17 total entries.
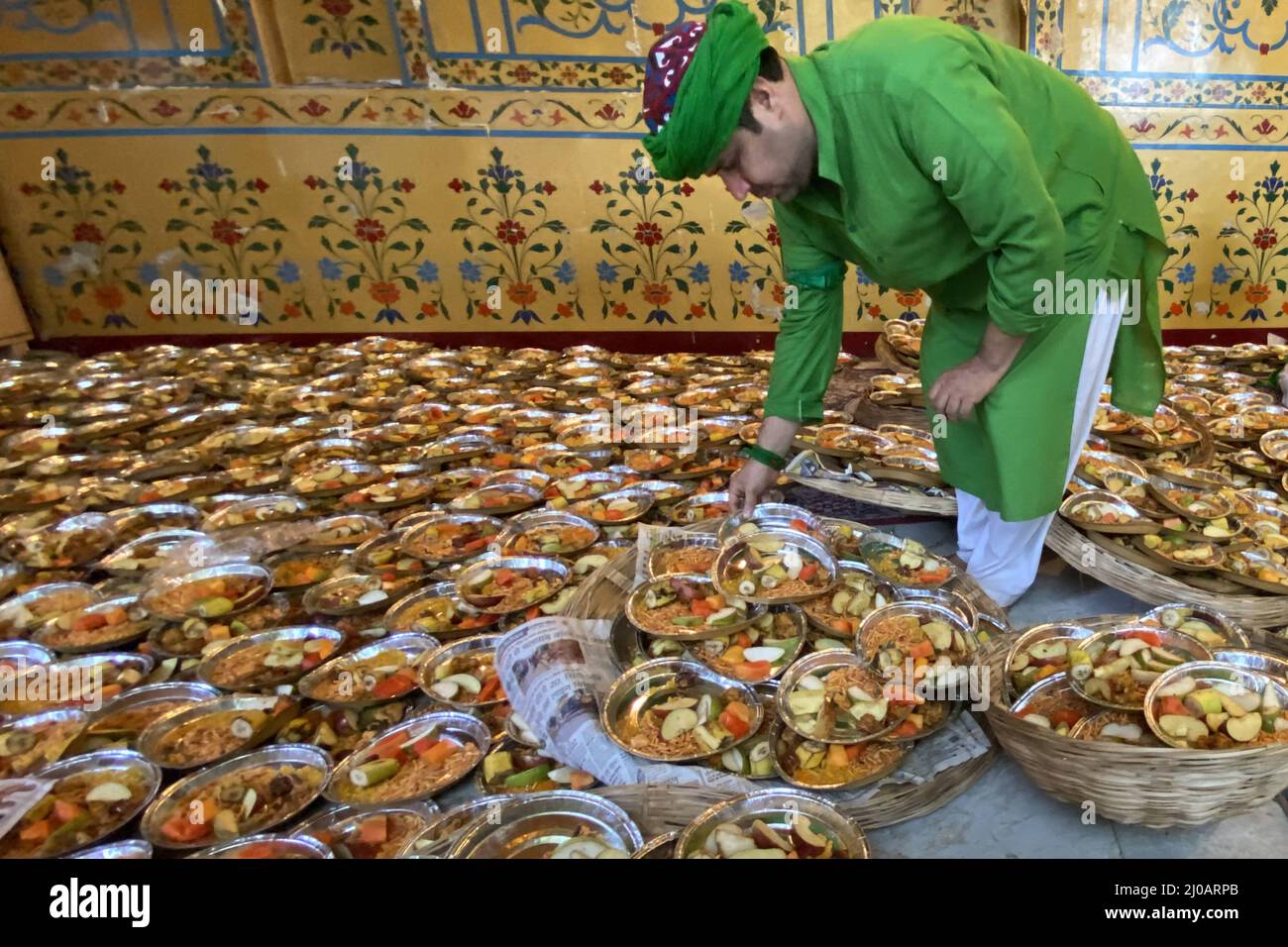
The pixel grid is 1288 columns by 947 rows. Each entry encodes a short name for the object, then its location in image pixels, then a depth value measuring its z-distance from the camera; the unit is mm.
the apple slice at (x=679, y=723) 1467
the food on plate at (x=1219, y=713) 1235
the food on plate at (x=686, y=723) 1429
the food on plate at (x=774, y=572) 1797
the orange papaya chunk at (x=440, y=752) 1543
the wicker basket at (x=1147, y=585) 1722
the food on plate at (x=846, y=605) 1752
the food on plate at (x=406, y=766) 1451
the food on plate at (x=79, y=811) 1383
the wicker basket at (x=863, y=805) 1259
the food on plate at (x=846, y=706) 1413
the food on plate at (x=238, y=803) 1376
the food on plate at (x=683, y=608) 1743
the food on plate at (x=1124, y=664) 1399
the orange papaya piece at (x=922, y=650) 1553
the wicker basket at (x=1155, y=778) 1118
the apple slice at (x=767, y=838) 1153
